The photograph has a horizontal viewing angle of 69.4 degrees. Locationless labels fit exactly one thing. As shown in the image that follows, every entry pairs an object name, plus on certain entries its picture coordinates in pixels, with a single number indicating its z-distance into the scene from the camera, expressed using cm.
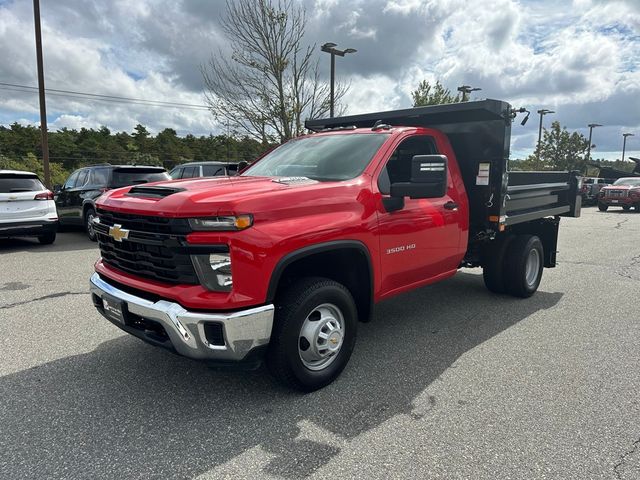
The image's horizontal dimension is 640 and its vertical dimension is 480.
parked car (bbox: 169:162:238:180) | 1230
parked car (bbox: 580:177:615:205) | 2534
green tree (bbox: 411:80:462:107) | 2484
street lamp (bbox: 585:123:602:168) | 4825
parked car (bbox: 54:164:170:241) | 1037
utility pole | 1481
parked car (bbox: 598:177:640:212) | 2111
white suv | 898
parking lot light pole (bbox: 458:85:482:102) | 2643
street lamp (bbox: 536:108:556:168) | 4244
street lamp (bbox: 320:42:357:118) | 1762
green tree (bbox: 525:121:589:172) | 4694
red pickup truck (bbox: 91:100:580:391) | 279
